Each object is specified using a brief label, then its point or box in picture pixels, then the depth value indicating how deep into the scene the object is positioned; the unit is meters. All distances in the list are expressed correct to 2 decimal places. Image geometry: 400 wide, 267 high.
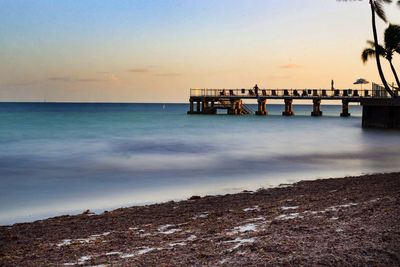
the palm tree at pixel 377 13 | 31.23
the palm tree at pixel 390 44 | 36.47
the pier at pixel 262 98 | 63.62
